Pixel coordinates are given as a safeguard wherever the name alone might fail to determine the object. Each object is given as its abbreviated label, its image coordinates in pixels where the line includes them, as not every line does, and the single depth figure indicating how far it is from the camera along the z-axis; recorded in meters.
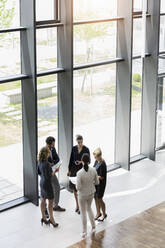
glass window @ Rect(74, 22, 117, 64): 10.41
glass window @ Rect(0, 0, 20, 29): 8.94
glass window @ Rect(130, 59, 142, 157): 11.98
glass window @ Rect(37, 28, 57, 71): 9.69
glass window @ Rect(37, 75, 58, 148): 9.98
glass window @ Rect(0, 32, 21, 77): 9.12
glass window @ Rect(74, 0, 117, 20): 10.24
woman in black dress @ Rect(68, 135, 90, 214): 9.22
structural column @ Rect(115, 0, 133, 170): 10.93
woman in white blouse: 8.09
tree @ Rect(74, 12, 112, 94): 10.38
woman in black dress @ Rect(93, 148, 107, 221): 8.64
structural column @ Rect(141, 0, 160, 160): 11.65
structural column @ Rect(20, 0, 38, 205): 9.06
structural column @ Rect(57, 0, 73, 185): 9.69
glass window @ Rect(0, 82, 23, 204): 9.45
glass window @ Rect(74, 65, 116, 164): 10.78
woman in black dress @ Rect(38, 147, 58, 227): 8.49
